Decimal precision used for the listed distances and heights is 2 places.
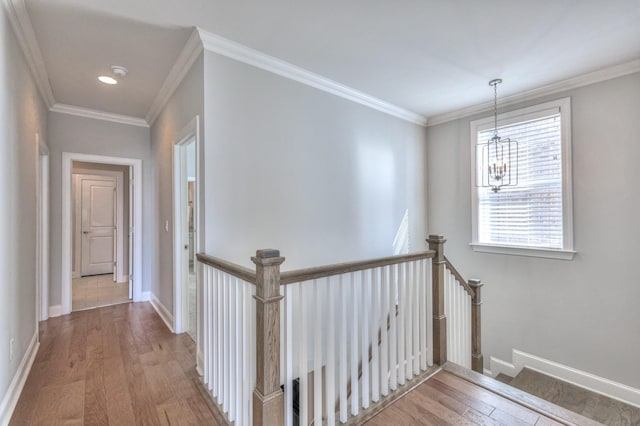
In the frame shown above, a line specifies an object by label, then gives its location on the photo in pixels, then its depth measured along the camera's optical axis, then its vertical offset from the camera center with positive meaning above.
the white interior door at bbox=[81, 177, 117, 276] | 5.79 -0.20
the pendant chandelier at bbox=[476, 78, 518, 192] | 3.31 +0.63
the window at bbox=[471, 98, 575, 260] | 3.12 +0.21
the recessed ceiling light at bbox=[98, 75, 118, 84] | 2.87 +1.34
